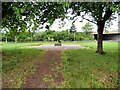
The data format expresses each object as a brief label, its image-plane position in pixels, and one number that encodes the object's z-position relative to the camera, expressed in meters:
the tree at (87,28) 21.17
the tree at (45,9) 3.63
